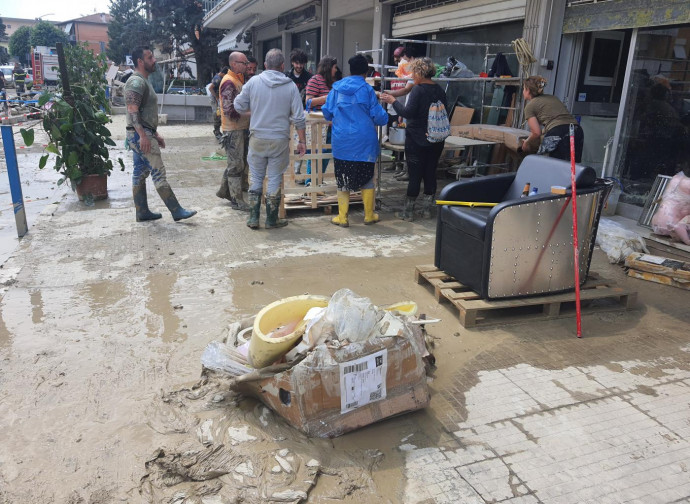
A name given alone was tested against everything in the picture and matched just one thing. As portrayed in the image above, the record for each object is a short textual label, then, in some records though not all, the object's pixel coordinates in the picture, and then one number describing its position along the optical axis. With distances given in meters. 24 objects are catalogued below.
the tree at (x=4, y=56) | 61.57
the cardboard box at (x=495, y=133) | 6.18
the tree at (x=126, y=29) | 29.19
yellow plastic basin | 2.49
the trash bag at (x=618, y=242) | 5.01
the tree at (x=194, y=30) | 25.56
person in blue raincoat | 5.70
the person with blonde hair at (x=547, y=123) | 5.46
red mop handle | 3.58
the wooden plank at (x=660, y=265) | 4.47
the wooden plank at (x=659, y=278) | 4.46
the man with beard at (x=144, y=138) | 5.51
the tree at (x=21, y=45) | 60.28
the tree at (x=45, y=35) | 57.88
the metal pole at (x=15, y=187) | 5.38
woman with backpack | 5.89
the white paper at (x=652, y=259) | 4.68
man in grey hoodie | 5.53
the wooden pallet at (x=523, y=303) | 3.74
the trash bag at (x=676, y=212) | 5.30
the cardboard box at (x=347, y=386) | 2.38
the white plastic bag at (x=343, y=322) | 2.43
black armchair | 3.65
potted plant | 6.60
